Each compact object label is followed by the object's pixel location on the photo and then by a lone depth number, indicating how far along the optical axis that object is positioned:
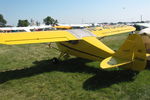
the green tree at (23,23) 85.82
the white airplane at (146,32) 8.14
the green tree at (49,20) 85.07
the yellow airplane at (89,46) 5.45
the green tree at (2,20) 109.06
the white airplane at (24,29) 35.27
